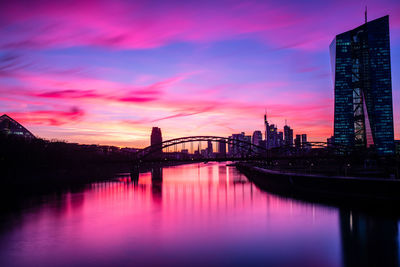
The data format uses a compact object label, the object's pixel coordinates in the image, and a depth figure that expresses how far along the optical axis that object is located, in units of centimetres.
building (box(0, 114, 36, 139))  18271
